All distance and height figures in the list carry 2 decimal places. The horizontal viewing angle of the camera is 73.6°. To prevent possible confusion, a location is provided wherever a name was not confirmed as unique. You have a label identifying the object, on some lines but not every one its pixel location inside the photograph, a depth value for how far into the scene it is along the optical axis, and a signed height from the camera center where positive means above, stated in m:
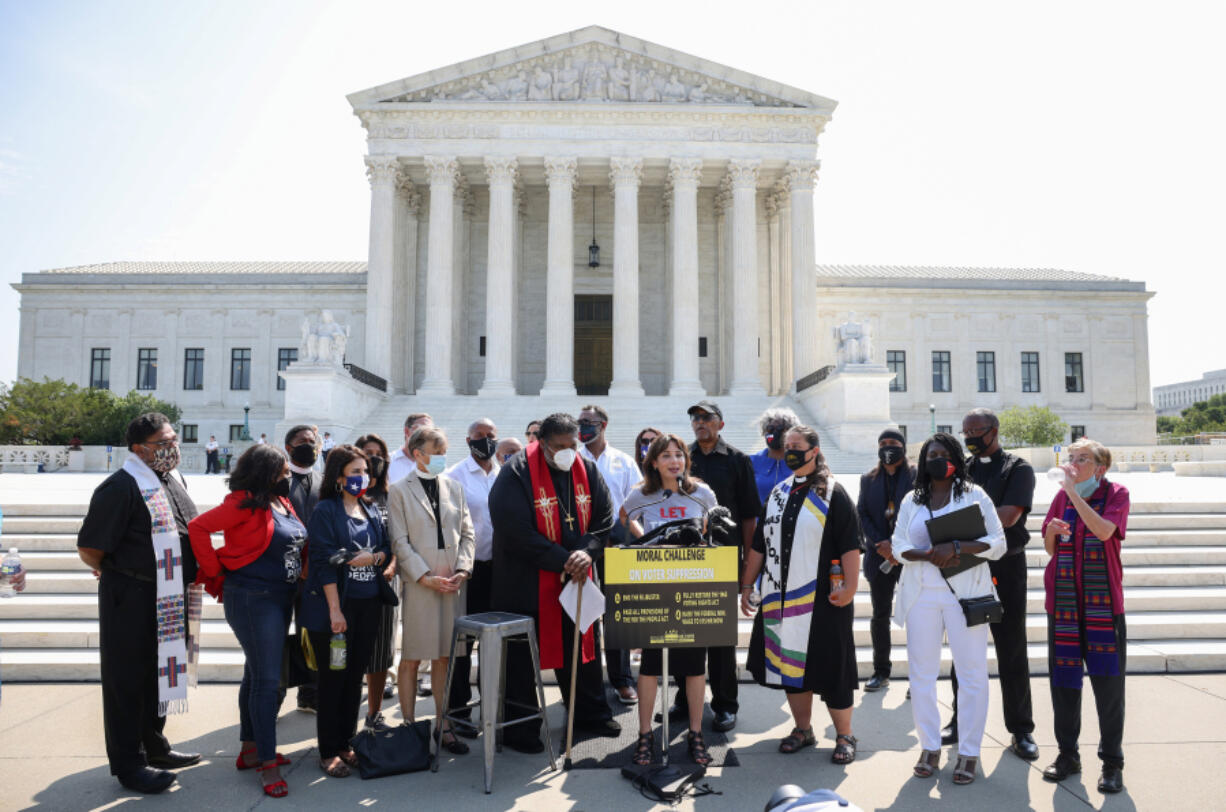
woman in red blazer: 5.56 -0.84
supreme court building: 33.16 +8.13
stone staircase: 8.30 -1.74
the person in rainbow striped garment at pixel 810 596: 5.97 -1.06
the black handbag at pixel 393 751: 5.73 -2.10
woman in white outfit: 5.66 -1.09
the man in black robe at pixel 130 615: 5.50 -1.09
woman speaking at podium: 5.79 -0.45
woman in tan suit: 6.16 -0.82
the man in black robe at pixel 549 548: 6.18 -0.72
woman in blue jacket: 5.77 -1.00
